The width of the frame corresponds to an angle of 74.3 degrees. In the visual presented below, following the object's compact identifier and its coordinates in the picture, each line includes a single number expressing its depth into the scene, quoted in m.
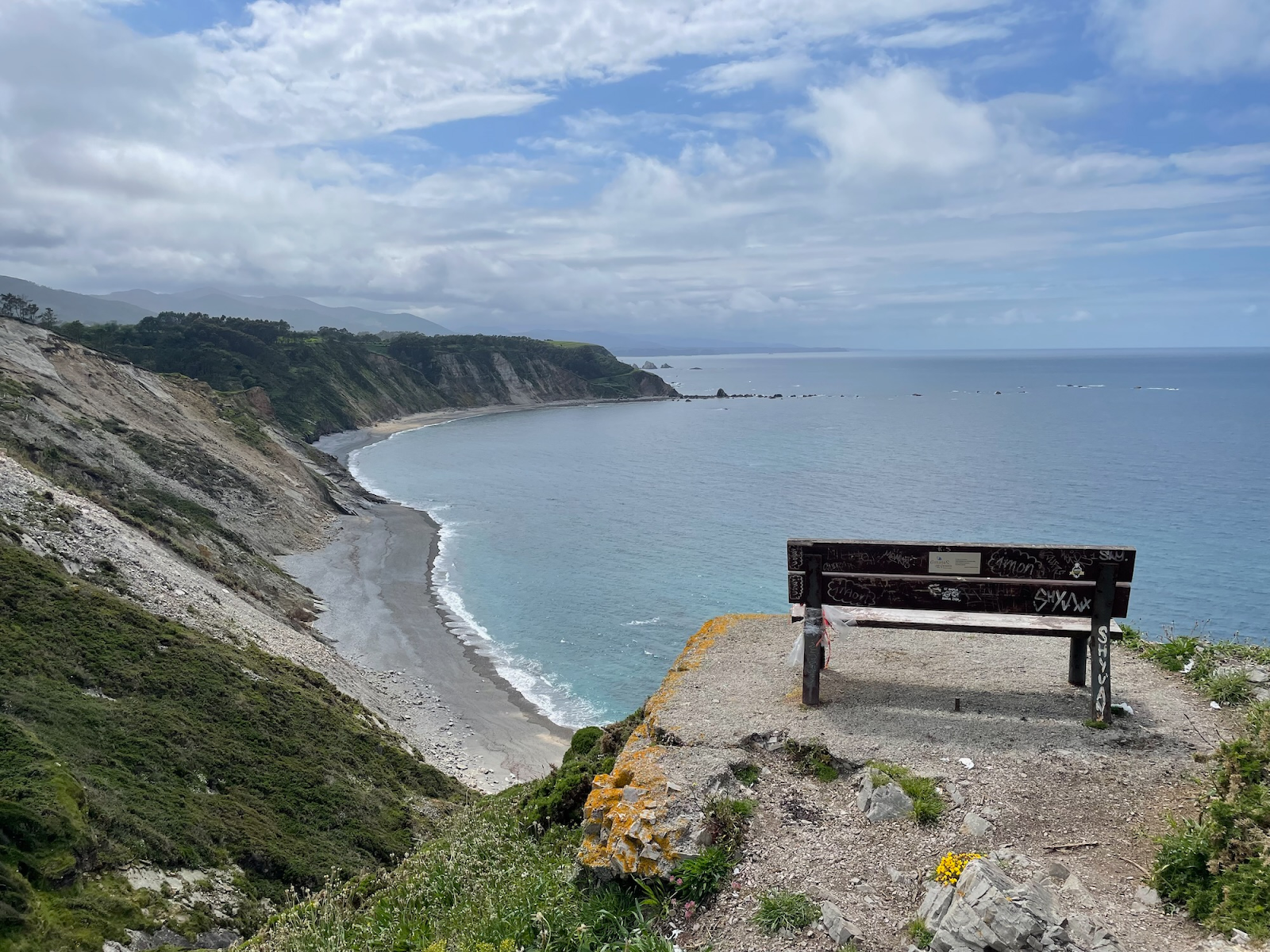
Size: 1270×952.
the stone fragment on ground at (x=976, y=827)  5.28
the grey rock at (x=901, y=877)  4.94
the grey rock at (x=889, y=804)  5.61
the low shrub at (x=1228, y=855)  4.26
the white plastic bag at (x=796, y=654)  7.83
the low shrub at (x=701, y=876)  5.06
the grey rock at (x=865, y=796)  5.76
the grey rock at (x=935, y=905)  4.48
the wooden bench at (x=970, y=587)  6.69
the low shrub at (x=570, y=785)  7.65
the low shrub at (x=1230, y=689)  6.98
